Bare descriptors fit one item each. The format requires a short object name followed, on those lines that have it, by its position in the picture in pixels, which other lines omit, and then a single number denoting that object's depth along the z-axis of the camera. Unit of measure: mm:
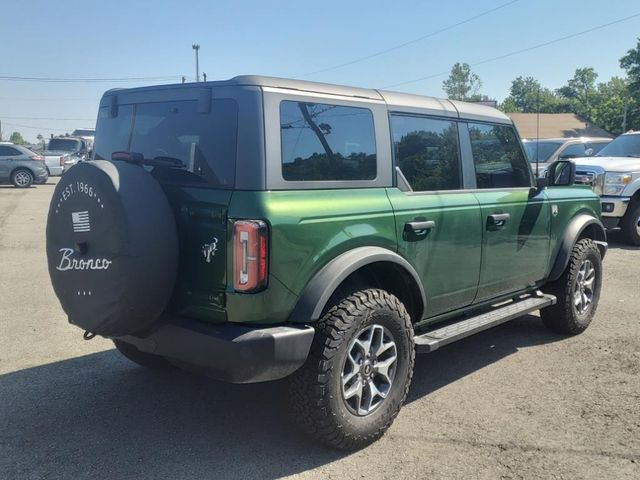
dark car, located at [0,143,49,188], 21891
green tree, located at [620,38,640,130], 49406
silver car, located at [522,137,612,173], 13317
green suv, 2893
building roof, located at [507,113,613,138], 38888
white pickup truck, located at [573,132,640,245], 10055
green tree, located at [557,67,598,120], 112562
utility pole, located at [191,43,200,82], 42794
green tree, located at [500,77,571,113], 91312
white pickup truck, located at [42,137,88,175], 26328
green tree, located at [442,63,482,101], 72312
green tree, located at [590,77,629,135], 58719
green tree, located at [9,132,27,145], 123419
